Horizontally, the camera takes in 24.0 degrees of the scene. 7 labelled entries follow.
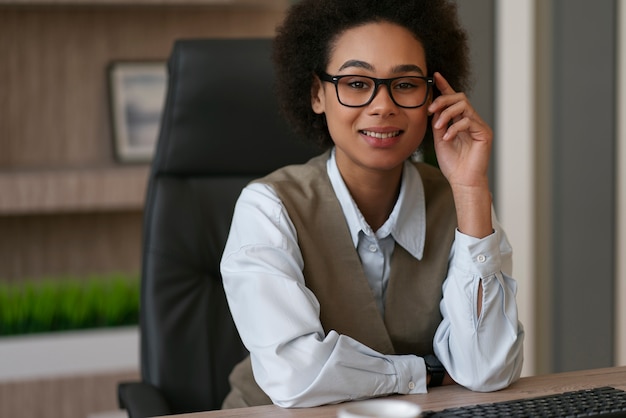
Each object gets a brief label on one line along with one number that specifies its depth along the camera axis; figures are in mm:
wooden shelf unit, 2945
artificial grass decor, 2726
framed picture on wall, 2970
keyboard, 1473
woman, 1643
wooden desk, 1548
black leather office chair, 1950
